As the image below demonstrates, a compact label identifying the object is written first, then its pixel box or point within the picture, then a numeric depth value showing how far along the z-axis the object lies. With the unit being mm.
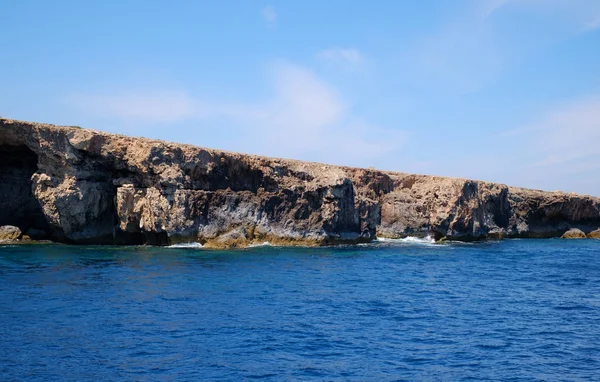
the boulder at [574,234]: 80562
